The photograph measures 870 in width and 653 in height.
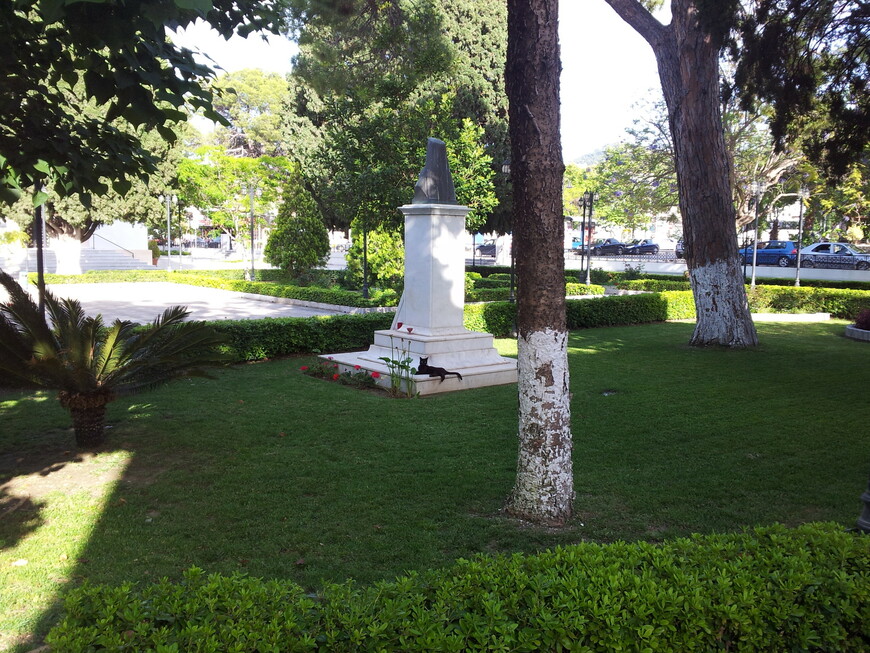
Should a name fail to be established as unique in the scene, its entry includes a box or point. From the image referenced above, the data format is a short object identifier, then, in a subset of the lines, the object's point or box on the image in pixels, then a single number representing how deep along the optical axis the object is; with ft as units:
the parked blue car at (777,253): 110.01
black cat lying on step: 29.22
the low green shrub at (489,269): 106.73
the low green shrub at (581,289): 73.56
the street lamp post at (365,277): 58.21
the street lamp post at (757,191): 72.49
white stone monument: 31.04
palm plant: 19.40
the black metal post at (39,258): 20.98
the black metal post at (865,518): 11.64
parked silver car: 103.04
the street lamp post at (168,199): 97.71
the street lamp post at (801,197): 75.46
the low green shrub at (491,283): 82.64
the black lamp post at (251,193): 89.12
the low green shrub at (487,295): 64.49
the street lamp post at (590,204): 83.92
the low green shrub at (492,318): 44.96
